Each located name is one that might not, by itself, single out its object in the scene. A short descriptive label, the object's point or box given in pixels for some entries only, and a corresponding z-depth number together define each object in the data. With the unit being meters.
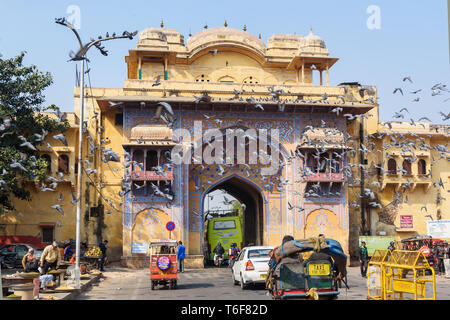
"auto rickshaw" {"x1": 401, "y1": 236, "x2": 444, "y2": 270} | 21.22
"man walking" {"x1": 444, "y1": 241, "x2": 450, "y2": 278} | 19.92
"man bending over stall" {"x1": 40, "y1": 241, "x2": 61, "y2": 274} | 15.84
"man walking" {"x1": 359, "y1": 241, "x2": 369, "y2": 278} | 19.63
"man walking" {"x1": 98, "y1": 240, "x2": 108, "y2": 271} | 23.12
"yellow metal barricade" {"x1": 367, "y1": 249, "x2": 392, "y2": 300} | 9.73
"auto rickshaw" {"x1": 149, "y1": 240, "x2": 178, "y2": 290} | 15.91
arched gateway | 25.86
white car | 14.82
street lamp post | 15.97
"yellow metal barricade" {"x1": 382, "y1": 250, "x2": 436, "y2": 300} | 8.60
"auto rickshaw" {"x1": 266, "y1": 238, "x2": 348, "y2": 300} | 8.91
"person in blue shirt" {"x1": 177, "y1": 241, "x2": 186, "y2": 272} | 22.26
